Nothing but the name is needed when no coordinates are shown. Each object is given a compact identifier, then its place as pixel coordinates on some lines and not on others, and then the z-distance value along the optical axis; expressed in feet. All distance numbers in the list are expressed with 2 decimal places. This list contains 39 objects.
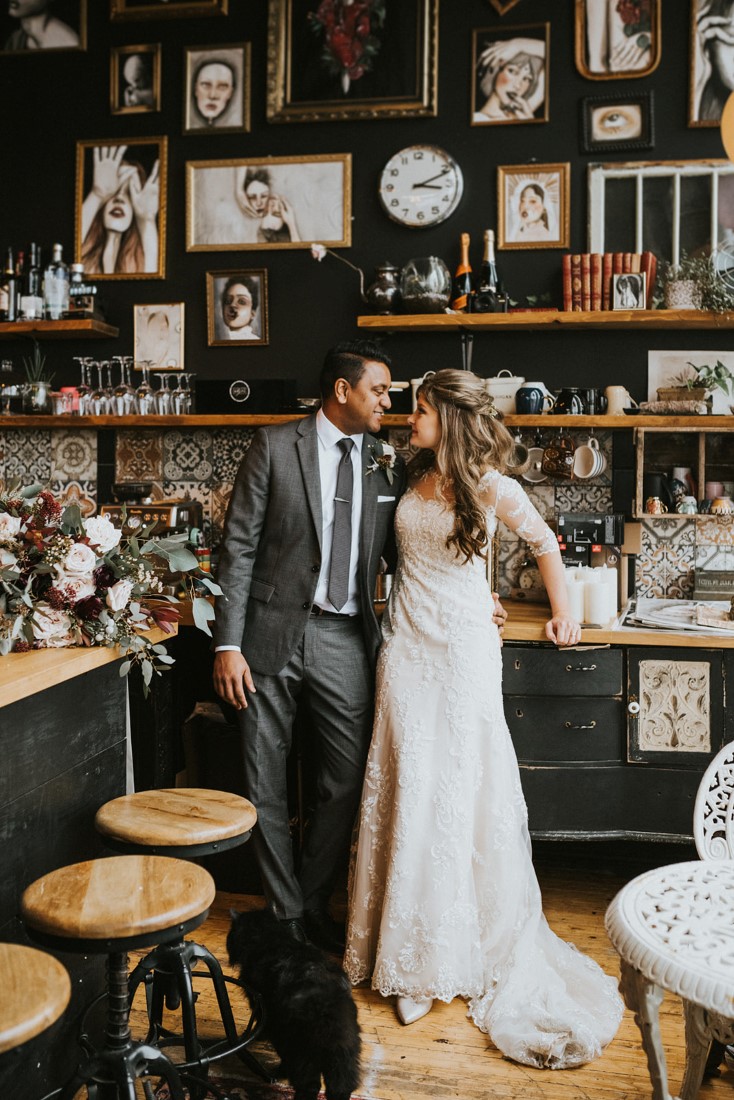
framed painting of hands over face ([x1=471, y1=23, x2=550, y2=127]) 13.67
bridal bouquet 7.59
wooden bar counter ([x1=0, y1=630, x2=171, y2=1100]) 6.89
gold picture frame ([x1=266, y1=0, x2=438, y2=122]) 13.85
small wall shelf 14.11
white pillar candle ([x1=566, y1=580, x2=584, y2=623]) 11.44
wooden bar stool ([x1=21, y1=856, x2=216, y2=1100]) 5.55
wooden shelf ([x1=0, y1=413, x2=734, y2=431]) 12.67
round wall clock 13.89
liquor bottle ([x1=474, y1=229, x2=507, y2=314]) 13.21
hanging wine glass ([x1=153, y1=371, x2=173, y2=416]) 14.11
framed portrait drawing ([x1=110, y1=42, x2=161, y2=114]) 14.69
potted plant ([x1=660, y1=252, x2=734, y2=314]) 12.57
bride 9.05
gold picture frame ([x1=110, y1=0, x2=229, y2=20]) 14.34
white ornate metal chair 5.60
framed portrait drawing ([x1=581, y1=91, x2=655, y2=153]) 13.42
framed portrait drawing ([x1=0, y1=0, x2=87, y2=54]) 14.80
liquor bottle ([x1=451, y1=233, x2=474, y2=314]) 13.29
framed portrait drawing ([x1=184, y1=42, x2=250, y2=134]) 14.43
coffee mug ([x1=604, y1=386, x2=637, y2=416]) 13.05
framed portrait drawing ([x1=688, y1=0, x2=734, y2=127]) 13.21
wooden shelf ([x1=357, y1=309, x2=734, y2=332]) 12.67
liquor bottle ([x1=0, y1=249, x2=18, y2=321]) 14.58
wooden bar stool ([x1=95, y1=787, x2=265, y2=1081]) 6.91
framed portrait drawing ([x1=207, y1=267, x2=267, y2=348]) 14.48
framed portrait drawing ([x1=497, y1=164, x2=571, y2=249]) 13.69
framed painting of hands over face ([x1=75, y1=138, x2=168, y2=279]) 14.75
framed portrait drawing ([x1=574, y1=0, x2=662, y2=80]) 13.37
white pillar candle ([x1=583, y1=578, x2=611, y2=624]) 11.37
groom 9.99
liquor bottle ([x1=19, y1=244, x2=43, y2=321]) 14.32
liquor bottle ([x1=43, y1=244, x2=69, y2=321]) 14.34
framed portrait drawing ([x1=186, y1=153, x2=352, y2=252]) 14.24
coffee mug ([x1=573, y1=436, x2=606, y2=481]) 13.20
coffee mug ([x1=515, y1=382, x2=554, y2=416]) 12.98
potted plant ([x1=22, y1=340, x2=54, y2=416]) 14.42
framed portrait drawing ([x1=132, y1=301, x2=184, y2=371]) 14.75
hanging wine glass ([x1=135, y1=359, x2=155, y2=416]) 14.07
